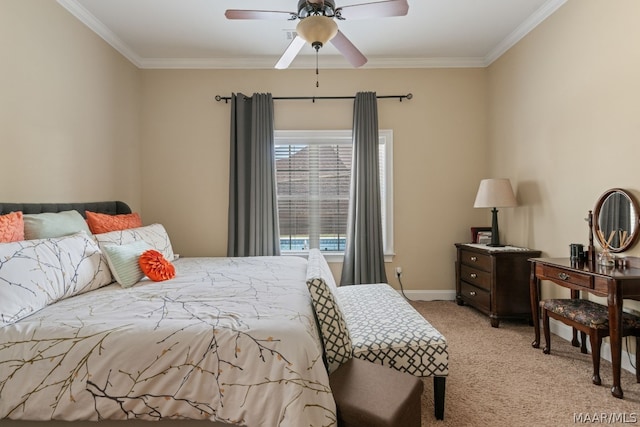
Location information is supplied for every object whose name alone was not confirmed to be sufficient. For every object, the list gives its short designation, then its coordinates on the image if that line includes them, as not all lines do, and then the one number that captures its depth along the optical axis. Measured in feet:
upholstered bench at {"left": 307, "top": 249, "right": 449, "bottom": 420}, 5.08
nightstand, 10.01
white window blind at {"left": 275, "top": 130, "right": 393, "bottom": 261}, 12.88
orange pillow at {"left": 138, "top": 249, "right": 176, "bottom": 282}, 7.04
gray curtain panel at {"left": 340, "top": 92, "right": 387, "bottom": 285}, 12.21
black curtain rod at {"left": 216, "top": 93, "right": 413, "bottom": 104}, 12.59
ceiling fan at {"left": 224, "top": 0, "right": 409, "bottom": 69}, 6.79
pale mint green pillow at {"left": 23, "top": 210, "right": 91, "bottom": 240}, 6.50
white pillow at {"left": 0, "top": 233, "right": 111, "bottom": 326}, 4.76
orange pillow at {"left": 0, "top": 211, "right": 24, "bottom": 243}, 5.84
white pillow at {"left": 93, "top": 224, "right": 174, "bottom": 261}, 7.40
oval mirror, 7.13
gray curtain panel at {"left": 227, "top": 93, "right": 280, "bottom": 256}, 12.16
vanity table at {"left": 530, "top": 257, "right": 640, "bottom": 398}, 6.24
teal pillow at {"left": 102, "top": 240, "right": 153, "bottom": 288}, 6.72
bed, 4.00
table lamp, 10.47
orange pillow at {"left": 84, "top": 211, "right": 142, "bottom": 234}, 8.16
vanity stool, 6.59
